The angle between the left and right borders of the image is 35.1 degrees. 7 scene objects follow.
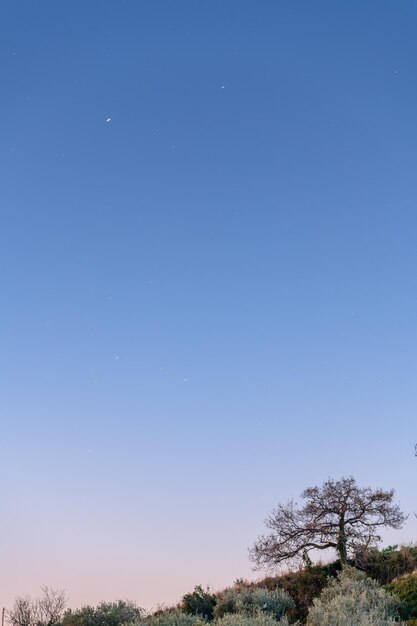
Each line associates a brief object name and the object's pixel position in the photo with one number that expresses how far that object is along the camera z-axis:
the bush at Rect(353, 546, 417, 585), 34.97
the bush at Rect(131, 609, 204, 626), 22.30
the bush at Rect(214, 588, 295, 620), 24.54
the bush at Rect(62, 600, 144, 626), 28.23
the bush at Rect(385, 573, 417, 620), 20.70
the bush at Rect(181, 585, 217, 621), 29.53
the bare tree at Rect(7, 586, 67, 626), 50.50
